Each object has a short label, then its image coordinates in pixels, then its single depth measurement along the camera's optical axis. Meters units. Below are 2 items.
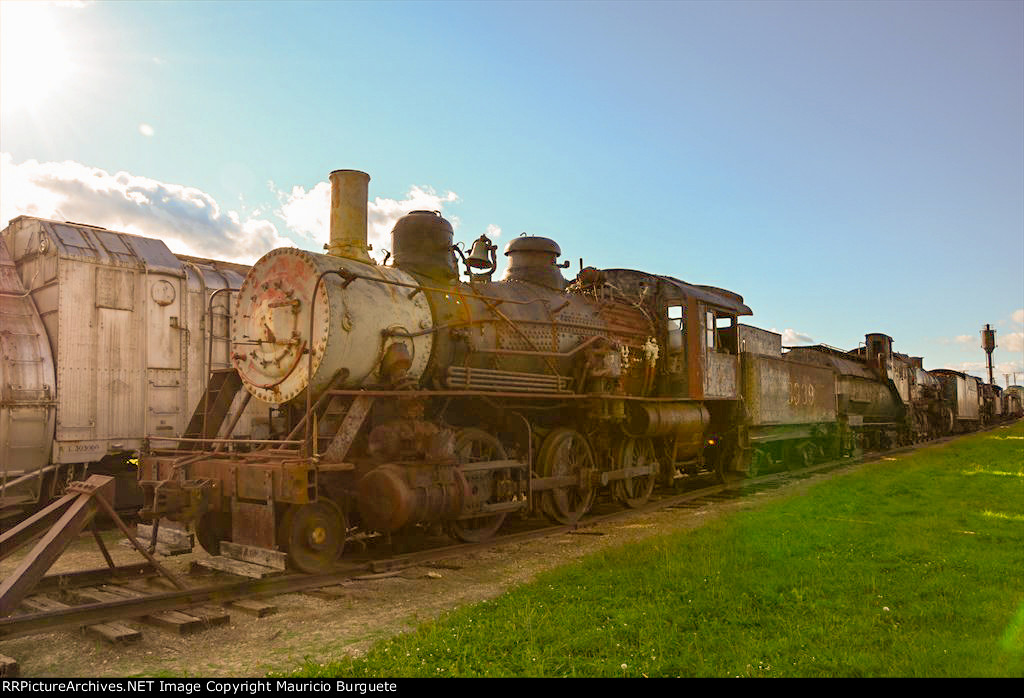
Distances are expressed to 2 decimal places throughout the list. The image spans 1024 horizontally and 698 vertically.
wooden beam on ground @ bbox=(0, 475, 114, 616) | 5.38
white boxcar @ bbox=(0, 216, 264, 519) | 10.29
